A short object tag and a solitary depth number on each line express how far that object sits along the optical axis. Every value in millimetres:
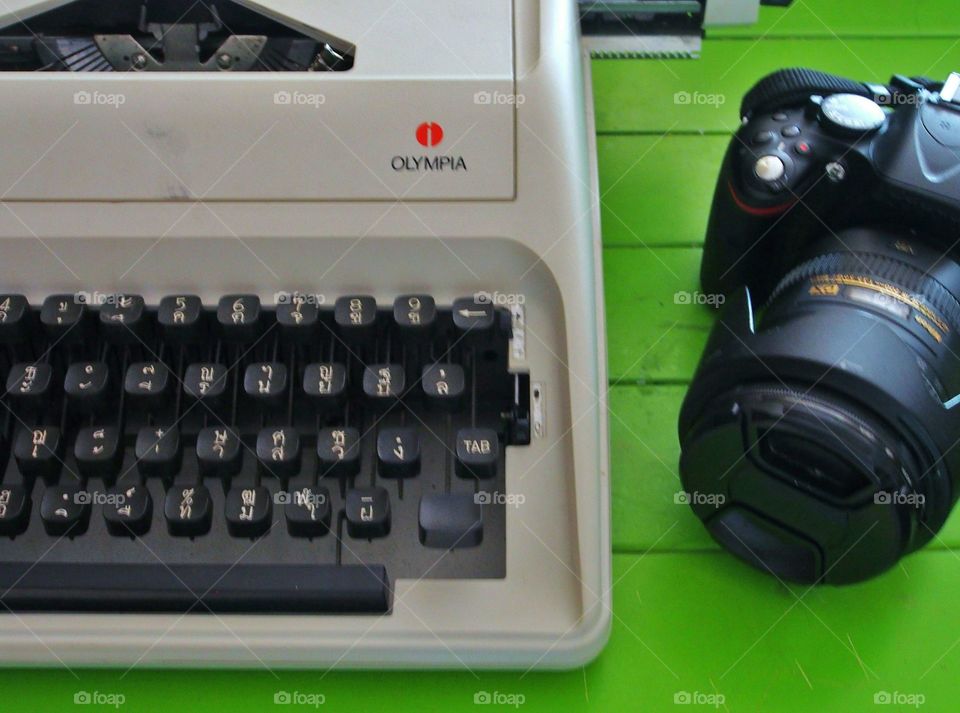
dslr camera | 441
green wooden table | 475
